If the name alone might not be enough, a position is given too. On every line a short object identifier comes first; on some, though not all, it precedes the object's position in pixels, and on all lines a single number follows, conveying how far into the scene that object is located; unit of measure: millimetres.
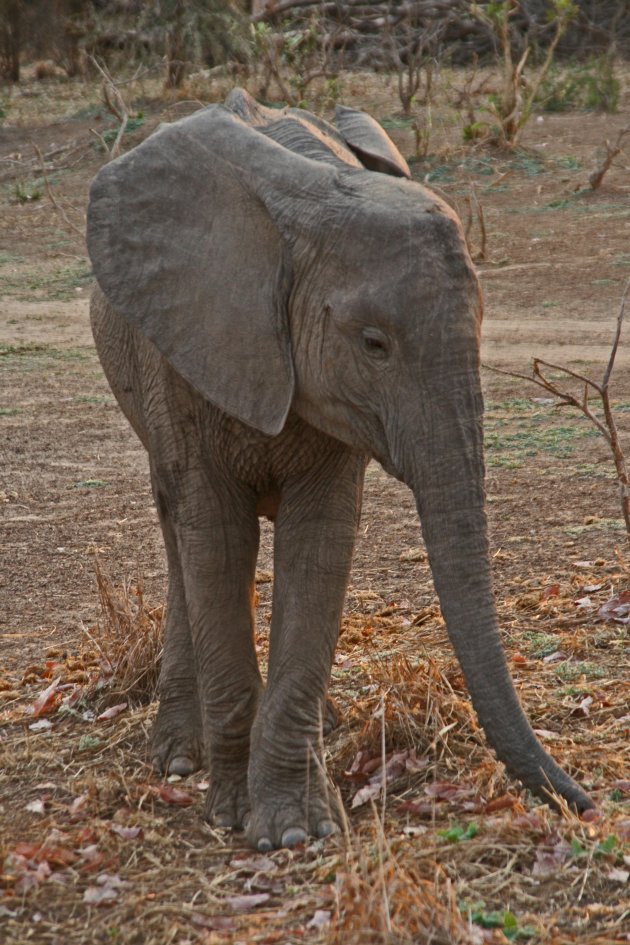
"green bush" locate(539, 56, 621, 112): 39500
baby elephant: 7527
